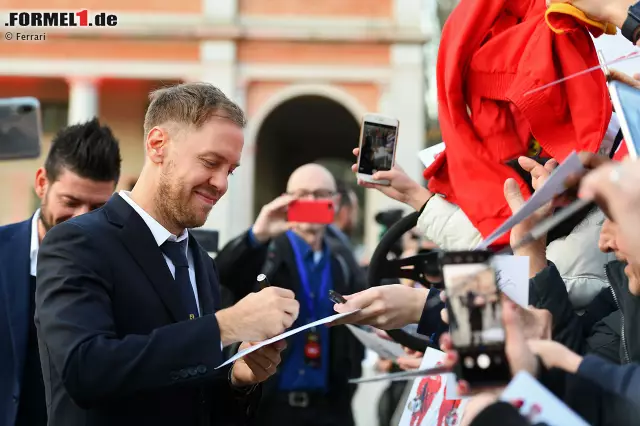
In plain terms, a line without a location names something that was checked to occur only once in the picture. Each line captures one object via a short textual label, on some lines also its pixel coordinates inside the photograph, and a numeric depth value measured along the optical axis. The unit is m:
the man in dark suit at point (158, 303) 1.84
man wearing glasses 4.34
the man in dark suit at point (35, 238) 2.82
